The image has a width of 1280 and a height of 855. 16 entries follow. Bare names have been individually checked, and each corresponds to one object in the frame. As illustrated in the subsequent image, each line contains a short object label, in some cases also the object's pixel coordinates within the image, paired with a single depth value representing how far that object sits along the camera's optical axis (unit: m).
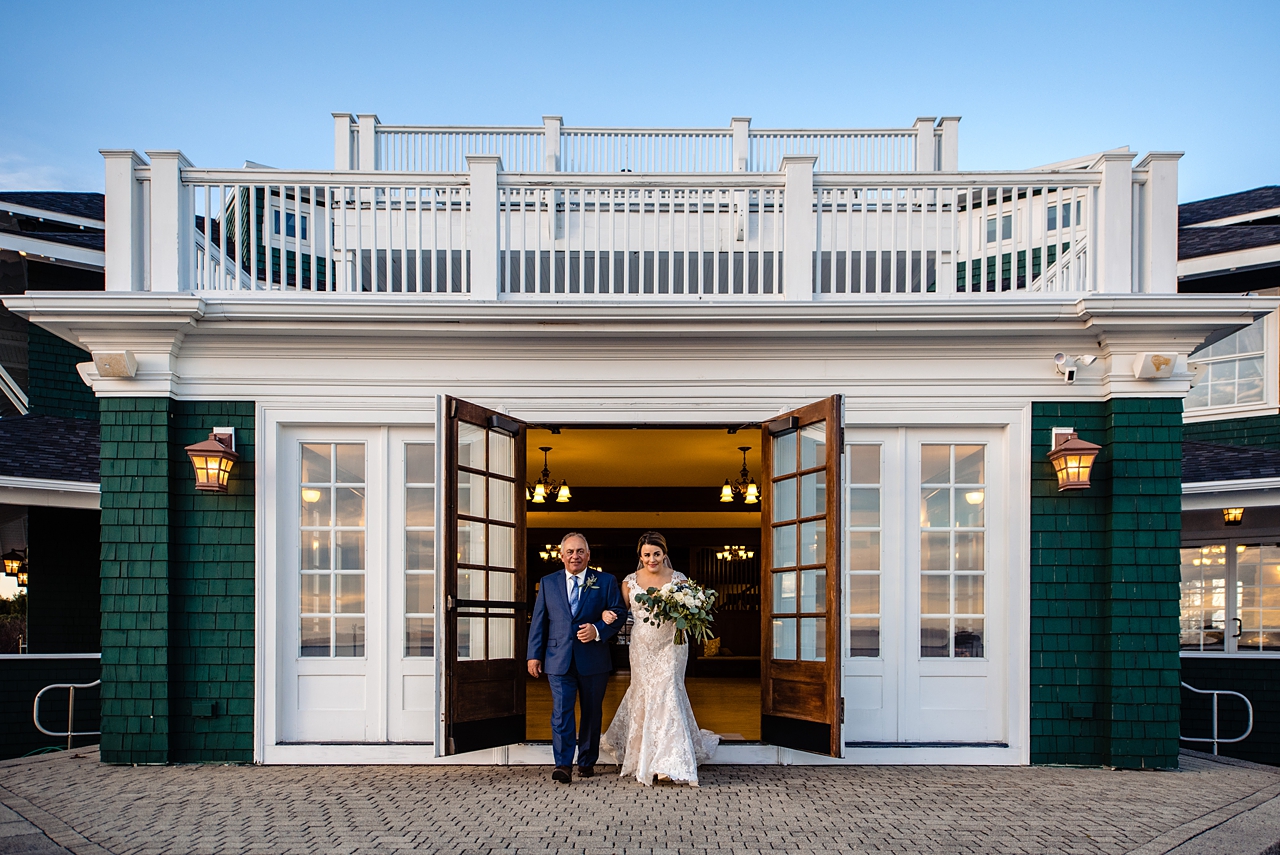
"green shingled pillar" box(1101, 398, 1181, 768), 6.05
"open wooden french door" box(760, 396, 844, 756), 5.46
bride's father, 5.64
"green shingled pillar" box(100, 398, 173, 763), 6.05
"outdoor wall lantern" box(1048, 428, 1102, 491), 5.98
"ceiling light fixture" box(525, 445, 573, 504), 10.36
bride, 5.53
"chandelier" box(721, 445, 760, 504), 10.20
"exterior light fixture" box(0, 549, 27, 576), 9.94
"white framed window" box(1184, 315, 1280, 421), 9.34
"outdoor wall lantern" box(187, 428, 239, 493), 5.98
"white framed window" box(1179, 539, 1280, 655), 9.31
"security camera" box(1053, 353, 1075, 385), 6.15
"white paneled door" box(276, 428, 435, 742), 6.23
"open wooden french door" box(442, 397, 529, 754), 5.46
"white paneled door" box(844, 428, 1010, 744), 6.24
